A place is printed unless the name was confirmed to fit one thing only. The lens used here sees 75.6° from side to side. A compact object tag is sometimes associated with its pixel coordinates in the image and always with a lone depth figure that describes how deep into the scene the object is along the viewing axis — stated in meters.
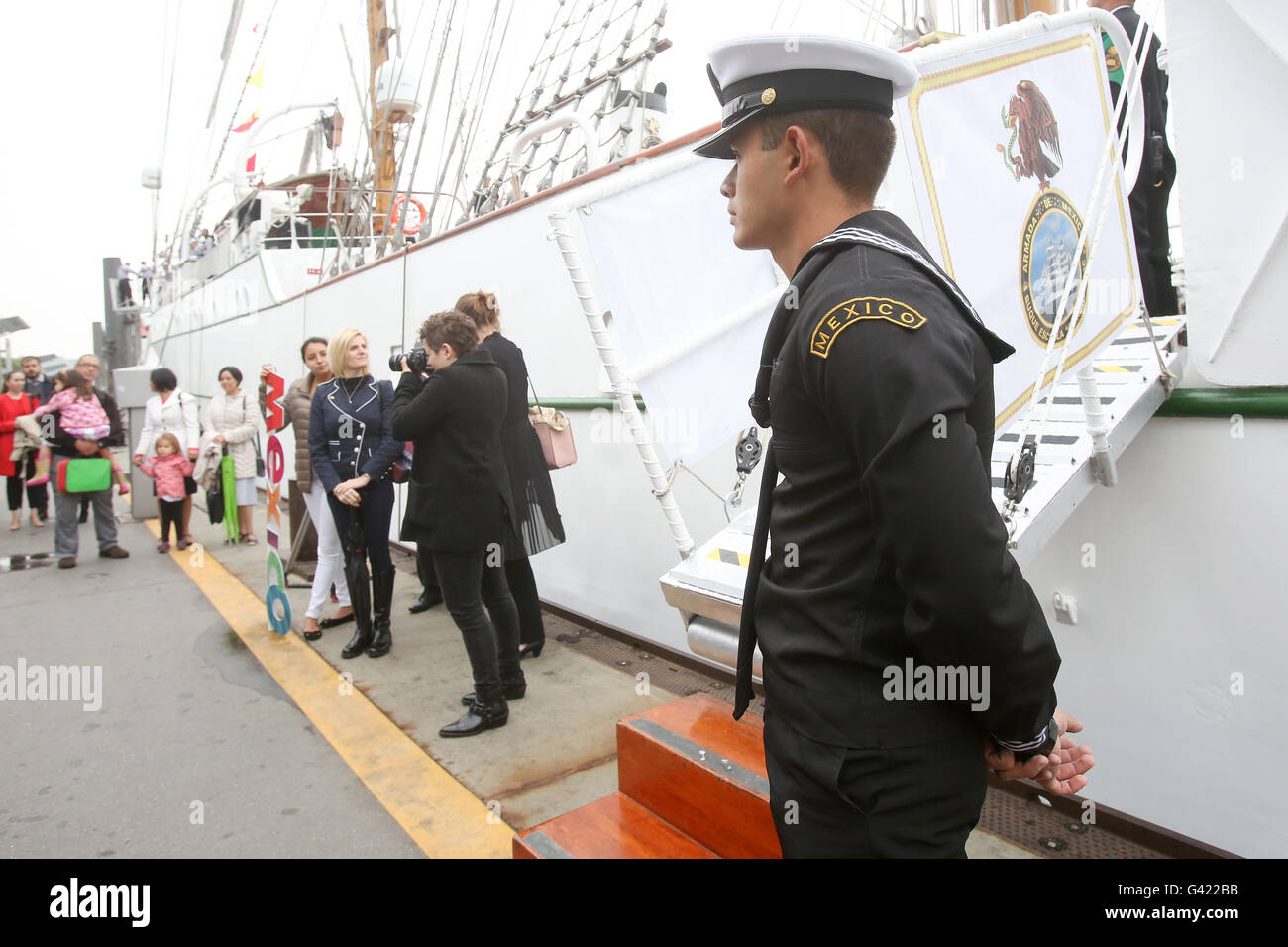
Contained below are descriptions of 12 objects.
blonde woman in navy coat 4.83
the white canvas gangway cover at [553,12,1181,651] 2.10
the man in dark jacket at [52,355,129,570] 7.43
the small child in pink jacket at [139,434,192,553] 7.91
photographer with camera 3.71
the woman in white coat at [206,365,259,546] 7.67
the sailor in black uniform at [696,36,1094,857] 1.01
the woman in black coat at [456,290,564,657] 4.32
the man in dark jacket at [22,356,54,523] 9.64
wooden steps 1.87
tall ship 2.21
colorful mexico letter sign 5.23
